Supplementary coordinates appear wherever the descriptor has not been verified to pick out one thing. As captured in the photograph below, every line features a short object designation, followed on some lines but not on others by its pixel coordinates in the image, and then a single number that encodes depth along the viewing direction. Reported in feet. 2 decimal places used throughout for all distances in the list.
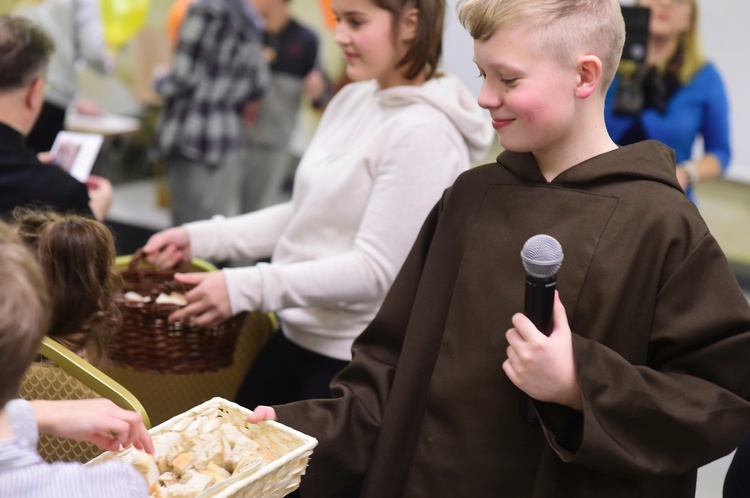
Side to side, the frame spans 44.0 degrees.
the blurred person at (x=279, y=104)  18.48
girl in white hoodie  7.28
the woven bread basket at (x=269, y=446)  4.62
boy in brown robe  4.73
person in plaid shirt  15.46
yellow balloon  21.72
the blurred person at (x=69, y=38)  17.51
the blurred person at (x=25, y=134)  7.62
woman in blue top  12.71
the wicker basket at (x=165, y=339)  7.41
